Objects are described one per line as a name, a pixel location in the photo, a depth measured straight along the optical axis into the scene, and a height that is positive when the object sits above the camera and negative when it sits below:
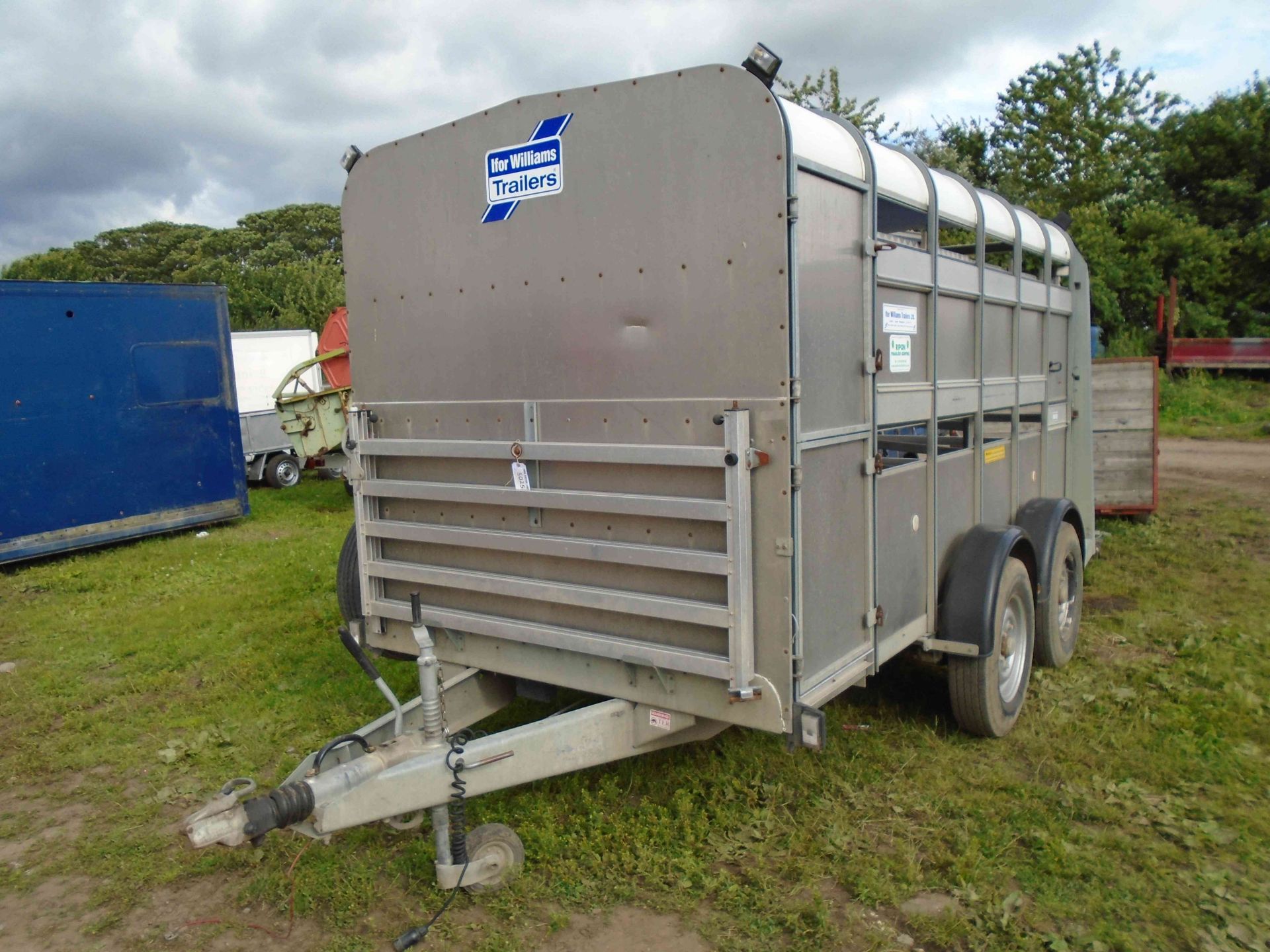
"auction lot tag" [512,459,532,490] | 3.56 -0.38
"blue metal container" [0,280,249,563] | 9.09 -0.23
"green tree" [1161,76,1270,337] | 22.59 +4.47
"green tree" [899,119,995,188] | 24.75 +6.12
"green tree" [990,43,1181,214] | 25.66 +6.20
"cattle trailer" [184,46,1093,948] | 3.02 -0.24
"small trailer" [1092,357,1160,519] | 9.02 -0.79
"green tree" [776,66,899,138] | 17.66 +5.23
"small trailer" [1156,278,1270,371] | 21.47 +0.04
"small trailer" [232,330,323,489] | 13.95 -0.23
